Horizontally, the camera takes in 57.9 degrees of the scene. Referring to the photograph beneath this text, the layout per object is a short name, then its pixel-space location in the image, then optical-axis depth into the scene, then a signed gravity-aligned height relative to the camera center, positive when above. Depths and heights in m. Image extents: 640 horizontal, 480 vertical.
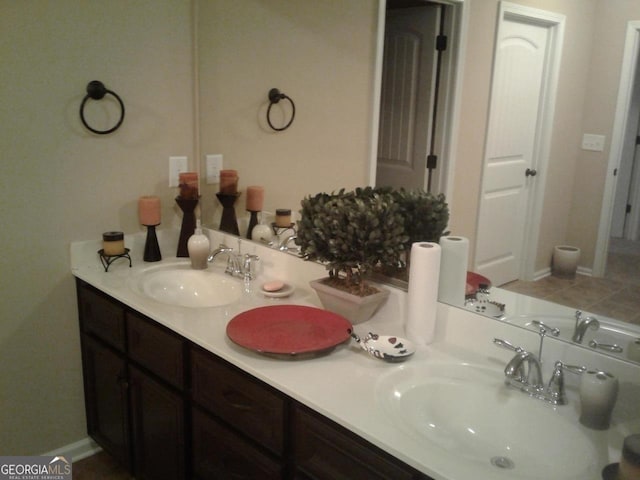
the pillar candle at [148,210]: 2.35 -0.40
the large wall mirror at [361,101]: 1.40 +0.05
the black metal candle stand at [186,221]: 2.46 -0.46
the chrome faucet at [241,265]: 2.24 -0.58
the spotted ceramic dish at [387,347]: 1.53 -0.60
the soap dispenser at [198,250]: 2.31 -0.55
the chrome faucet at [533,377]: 1.36 -0.60
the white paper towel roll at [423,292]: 1.60 -0.48
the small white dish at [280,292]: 2.01 -0.61
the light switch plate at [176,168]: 2.48 -0.25
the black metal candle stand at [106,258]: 2.28 -0.58
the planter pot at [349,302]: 1.74 -0.55
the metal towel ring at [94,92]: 2.16 +0.05
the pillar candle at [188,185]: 2.48 -0.31
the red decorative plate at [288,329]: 1.55 -0.61
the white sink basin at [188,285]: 2.22 -0.67
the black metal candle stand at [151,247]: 2.40 -0.56
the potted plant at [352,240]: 1.64 -0.35
